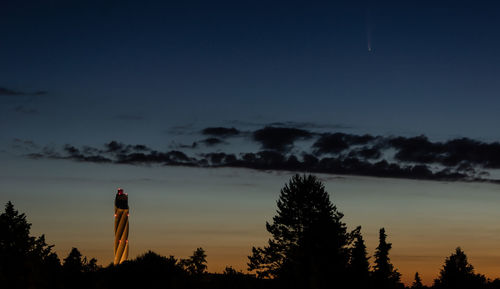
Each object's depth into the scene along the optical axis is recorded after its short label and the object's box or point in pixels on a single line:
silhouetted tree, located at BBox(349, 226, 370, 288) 69.14
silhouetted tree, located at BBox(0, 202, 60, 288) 78.75
